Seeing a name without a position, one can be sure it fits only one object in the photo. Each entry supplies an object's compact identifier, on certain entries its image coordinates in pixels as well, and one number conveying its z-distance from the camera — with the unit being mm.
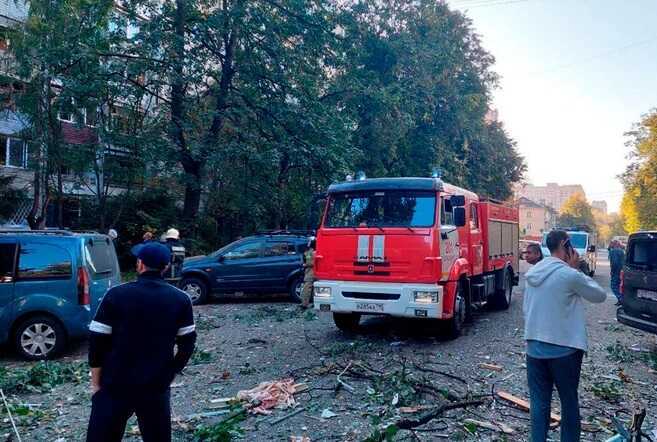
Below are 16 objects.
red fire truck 8023
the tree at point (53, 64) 16578
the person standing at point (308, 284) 12688
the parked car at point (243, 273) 14047
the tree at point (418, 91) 23156
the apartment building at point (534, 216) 111625
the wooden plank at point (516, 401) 5356
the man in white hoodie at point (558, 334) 3932
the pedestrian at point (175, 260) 12391
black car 8070
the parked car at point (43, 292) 7797
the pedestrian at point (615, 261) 15605
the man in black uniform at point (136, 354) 3129
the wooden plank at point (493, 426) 5007
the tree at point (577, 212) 99500
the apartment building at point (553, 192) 173388
